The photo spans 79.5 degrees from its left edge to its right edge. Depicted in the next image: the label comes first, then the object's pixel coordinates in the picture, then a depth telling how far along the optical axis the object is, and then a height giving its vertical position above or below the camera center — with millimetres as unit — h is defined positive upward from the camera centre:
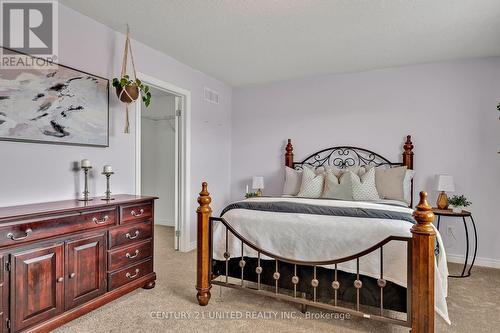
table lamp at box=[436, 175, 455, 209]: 3426 -245
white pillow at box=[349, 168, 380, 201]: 3480 -268
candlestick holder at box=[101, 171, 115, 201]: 2605 -212
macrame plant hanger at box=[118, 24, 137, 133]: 2983 +1005
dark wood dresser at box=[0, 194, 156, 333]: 1805 -674
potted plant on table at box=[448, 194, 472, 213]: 3402 -421
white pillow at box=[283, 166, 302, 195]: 4121 -232
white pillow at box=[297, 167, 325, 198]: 3773 -256
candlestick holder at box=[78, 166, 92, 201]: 2520 -218
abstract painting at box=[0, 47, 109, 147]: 2162 +460
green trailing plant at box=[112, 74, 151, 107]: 2732 +738
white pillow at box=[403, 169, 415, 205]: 3649 -228
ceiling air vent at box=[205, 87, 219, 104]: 4445 +1031
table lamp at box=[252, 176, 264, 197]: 4492 -279
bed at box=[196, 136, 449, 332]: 1787 -641
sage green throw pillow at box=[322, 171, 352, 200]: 3512 -264
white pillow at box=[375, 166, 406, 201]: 3525 -209
